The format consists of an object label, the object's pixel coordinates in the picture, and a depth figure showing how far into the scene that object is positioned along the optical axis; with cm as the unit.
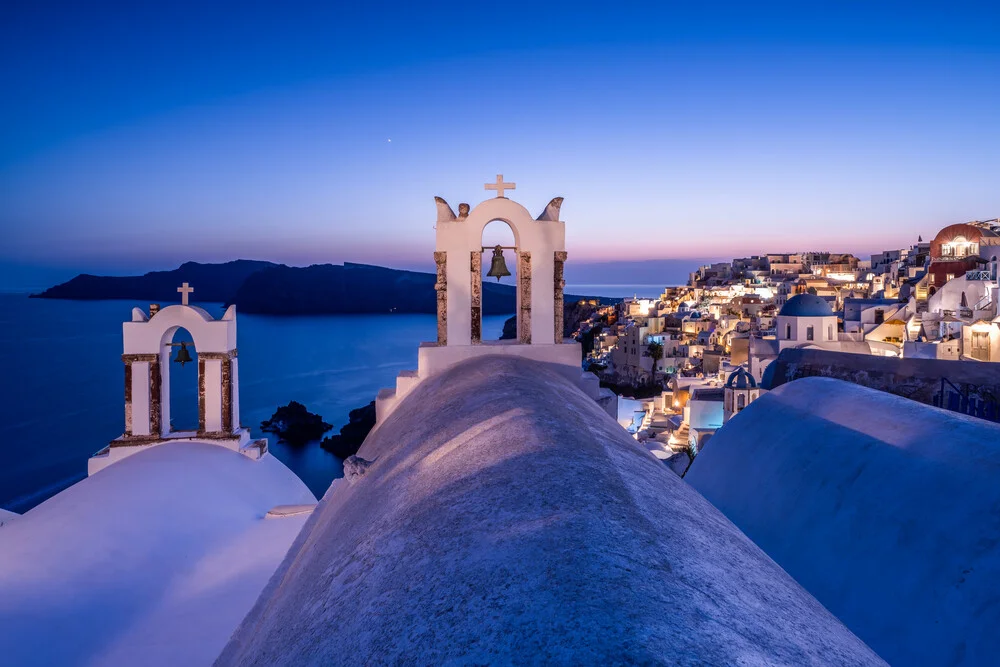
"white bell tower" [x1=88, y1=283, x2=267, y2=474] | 736
